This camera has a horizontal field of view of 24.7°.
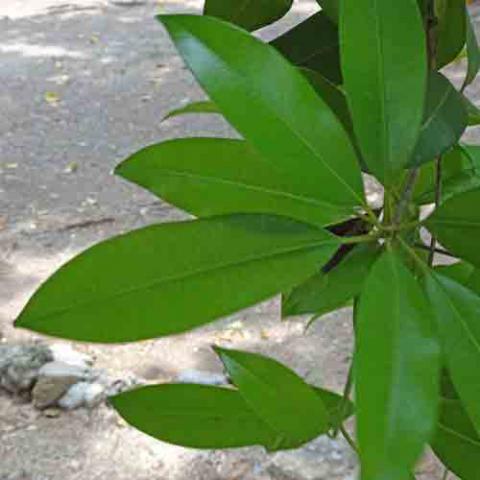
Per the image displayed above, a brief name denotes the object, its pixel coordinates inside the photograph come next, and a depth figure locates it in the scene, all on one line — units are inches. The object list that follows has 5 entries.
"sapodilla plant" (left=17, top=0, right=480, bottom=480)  17.9
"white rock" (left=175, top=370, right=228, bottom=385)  96.7
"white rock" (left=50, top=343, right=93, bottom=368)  102.4
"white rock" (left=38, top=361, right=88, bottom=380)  98.4
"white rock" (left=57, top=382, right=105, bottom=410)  98.1
